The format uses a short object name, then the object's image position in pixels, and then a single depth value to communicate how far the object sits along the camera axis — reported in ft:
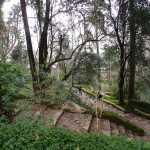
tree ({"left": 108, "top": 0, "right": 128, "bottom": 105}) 21.18
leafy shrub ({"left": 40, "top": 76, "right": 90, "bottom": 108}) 14.11
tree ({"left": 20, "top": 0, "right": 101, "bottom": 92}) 15.88
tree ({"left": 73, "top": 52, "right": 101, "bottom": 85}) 20.98
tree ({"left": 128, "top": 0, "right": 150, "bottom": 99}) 19.16
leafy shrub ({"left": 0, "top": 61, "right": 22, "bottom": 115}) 8.13
